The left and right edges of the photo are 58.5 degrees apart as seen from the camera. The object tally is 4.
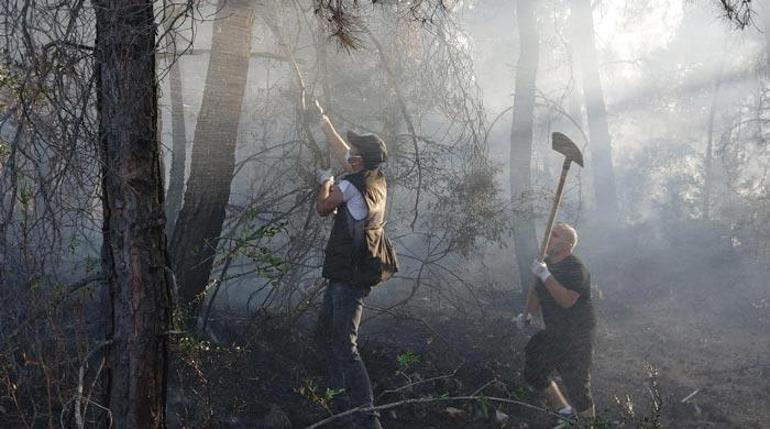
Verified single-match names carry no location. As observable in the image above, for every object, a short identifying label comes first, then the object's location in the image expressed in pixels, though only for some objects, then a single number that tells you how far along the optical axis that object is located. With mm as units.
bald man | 5508
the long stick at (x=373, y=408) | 3575
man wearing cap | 4707
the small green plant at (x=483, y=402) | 3824
